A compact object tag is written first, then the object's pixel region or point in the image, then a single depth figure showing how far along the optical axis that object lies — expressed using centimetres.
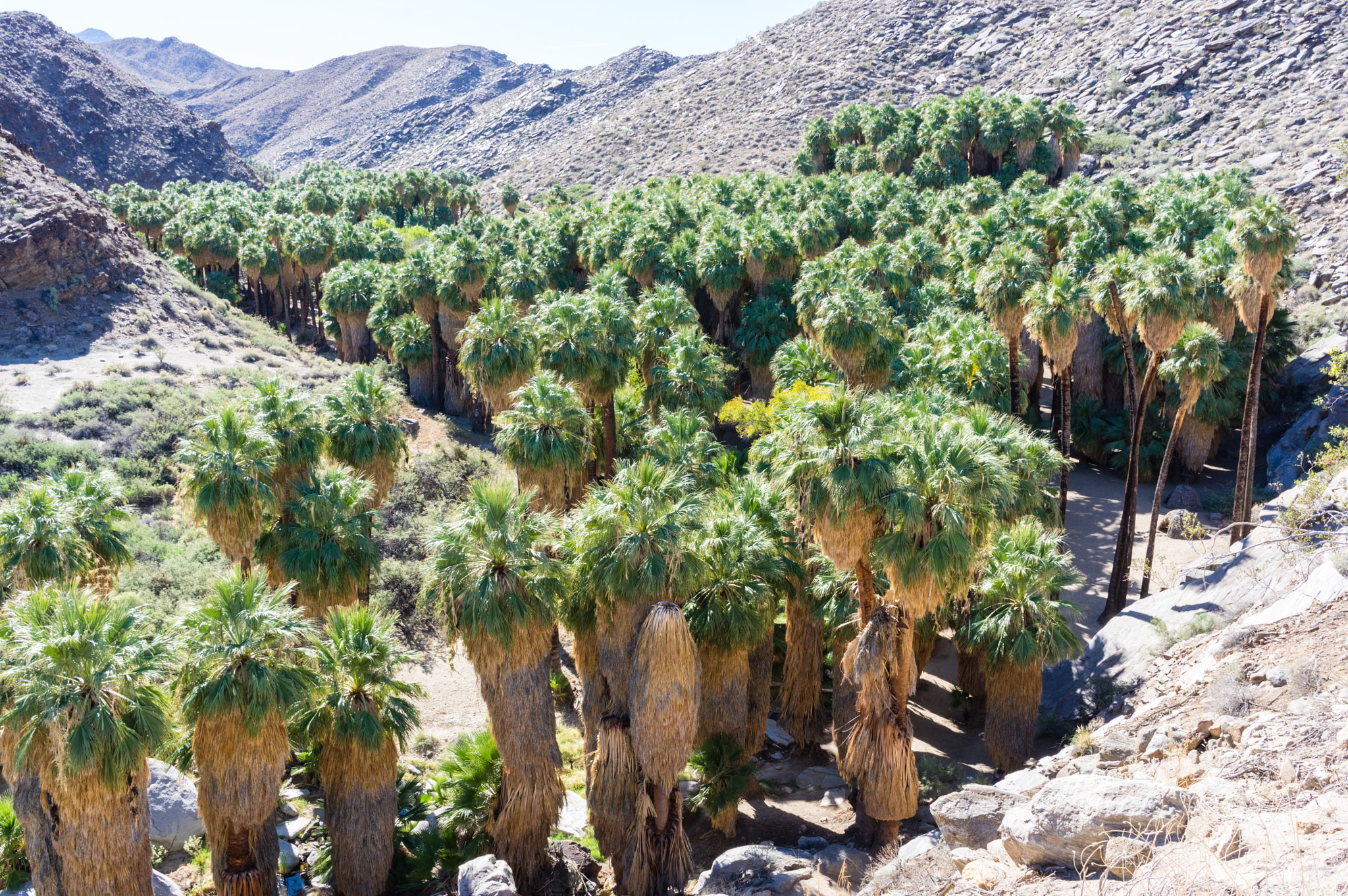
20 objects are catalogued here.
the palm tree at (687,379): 3073
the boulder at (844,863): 1586
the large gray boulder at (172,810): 1711
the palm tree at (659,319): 3294
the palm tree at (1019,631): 1891
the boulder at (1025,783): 1369
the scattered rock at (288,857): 1705
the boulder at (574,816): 1897
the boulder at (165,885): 1505
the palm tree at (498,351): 2998
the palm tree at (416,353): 4619
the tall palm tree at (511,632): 1564
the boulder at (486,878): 1453
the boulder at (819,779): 2072
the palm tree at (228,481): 1794
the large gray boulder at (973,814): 1260
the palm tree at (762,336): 4084
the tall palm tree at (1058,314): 2688
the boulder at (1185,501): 3319
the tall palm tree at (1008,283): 2878
